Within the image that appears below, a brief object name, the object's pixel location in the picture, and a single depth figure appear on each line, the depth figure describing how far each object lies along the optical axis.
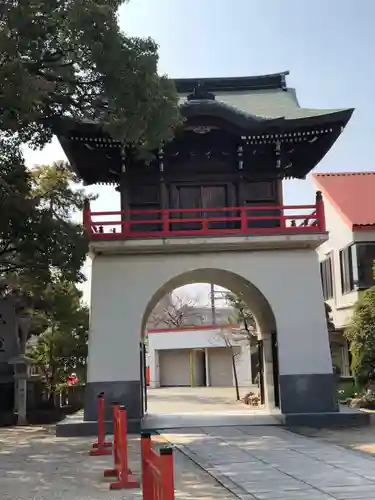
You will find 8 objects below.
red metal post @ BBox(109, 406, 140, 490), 7.50
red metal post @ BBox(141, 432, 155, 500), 5.17
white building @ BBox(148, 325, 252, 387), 32.81
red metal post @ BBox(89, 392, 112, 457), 10.34
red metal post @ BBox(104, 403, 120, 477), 8.13
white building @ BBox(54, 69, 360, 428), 13.84
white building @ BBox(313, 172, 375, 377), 19.84
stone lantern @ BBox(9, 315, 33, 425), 16.73
